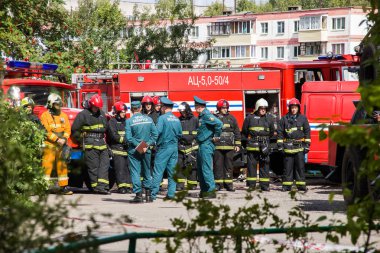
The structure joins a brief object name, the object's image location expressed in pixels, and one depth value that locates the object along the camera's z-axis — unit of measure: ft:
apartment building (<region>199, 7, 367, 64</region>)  294.13
